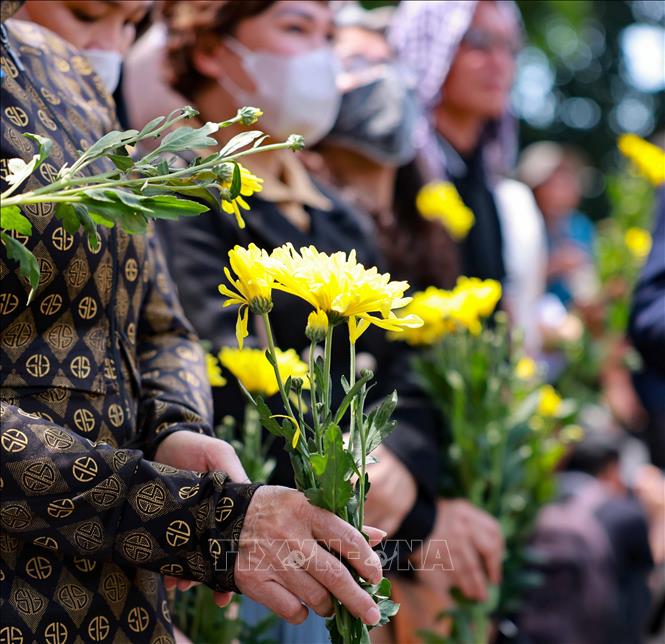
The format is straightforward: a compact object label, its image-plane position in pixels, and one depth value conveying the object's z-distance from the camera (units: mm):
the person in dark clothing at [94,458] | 3230
